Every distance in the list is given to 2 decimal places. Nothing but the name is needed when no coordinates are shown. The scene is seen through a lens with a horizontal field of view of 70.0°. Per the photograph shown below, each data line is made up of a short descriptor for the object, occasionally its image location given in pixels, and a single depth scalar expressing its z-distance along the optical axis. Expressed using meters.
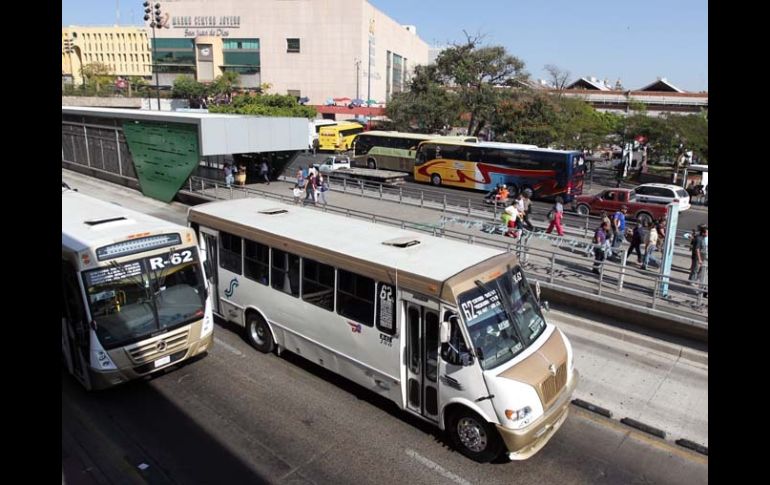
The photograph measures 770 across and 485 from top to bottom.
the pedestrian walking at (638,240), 16.17
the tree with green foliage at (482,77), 47.19
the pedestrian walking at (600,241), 15.05
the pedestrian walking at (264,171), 30.31
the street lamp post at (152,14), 40.71
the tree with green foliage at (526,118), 43.94
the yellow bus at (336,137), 55.47
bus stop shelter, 24.61
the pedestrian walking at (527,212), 20.42
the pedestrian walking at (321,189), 25.42
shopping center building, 97.50
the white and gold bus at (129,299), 8.84
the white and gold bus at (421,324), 7.54
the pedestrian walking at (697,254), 14.04
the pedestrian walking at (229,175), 26.94
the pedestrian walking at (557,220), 19.26
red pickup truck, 23.09
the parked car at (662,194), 26.22
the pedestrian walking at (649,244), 15.24
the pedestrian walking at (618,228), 17.33
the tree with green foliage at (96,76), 96.30
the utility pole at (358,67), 97.50
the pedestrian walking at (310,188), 24.49
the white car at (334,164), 36.81
